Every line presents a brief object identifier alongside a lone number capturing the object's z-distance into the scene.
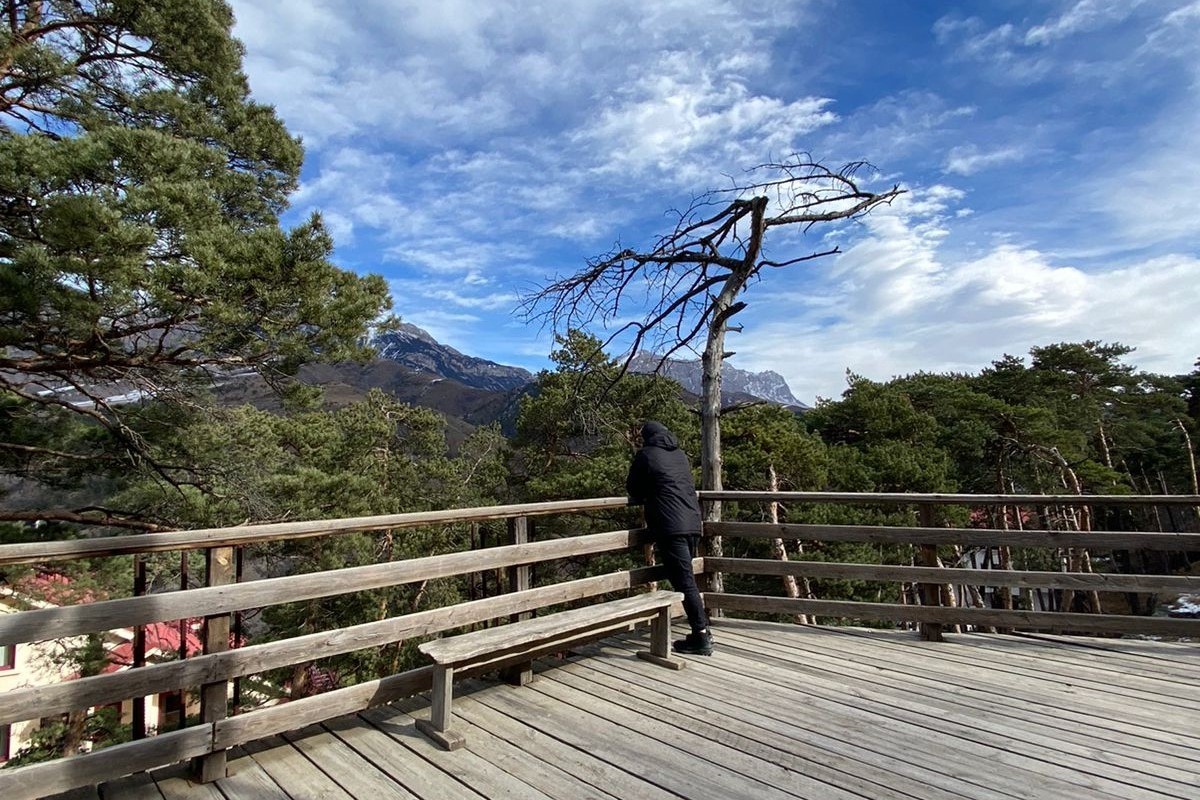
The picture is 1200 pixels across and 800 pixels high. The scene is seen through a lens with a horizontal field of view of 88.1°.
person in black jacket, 4.28
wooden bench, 2.97
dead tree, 4.84
